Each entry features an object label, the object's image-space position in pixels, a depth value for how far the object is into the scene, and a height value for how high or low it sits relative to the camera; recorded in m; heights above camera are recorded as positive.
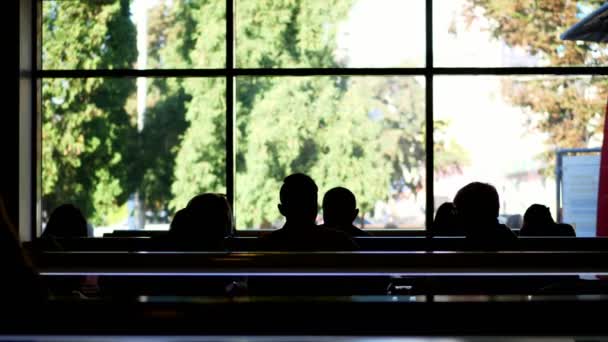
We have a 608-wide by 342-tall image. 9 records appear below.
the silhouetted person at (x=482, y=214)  3.00 -0.16
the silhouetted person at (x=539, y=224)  4.82 -0.31
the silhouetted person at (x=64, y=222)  4.50 -0.27
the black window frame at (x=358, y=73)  6.89 +0.80
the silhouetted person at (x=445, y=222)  4.99 -0.31
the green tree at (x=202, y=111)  6.97 +0.50
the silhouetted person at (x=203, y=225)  3.01 -0.20
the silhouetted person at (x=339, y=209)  3.86 -0.18
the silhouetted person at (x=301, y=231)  2.99 -0.22
